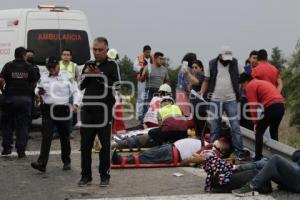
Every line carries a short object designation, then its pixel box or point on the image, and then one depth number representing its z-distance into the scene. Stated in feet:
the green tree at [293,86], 61.31
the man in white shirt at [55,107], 29.94
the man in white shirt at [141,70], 47.88
